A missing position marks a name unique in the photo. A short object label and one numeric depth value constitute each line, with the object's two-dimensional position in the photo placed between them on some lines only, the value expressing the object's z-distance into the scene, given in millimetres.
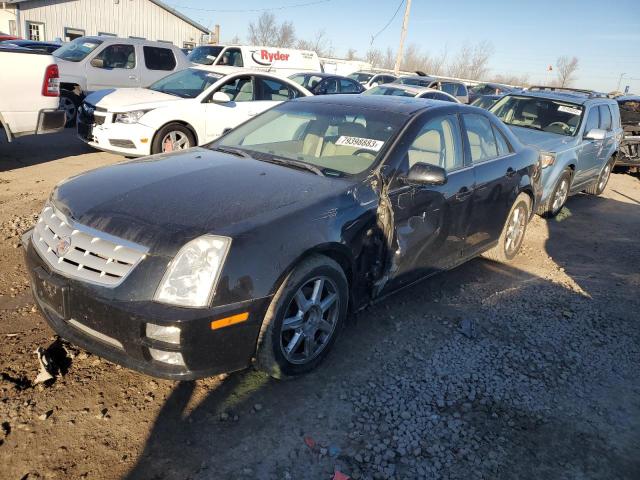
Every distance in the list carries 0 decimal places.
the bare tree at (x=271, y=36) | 60031
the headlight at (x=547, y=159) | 6754
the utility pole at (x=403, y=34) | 27109
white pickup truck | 6828
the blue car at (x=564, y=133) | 7168
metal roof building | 29484
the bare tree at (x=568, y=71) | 67500
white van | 15664
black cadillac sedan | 2486
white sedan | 7527
